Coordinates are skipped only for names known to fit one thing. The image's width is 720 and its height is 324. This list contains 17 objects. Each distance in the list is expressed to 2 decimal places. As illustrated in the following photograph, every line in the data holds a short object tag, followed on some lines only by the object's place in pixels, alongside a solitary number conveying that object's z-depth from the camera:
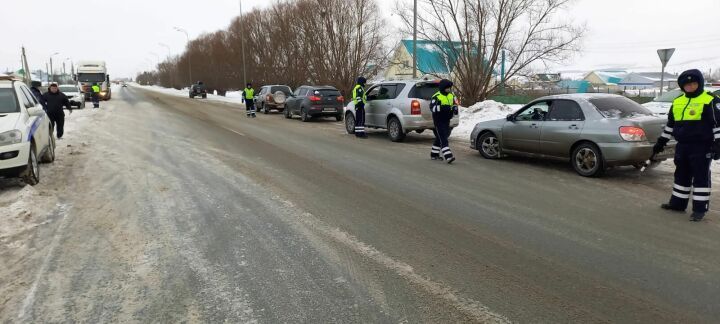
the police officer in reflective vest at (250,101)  23.12
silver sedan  7.45
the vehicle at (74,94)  27.47
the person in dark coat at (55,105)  12.34
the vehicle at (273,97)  25.88
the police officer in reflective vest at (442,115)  9.62
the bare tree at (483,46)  19.20
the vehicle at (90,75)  36.94
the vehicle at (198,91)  50.48
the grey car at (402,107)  12.57
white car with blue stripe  6.64
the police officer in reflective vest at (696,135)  5.38
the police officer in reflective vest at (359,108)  13.88
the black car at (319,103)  19.89
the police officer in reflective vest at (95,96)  28.62
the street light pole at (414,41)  18.84
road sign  12.91
